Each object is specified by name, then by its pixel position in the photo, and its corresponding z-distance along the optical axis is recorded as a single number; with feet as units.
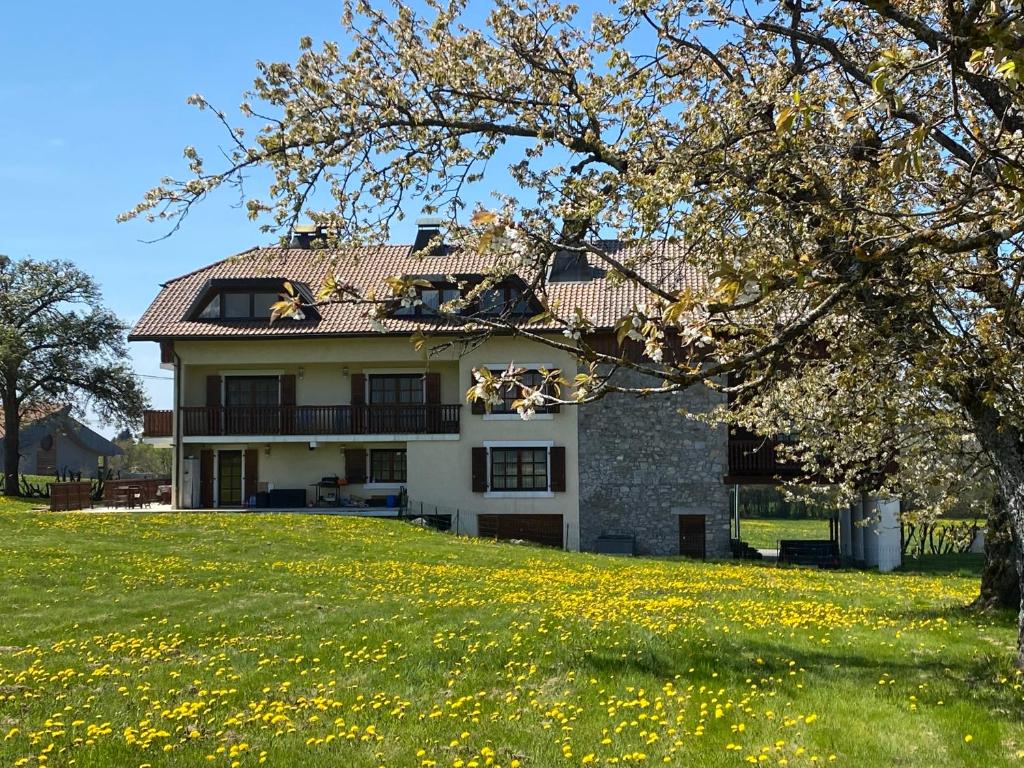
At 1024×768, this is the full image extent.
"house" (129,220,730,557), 102.63
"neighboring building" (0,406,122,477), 251.76
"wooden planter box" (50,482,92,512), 102.53
